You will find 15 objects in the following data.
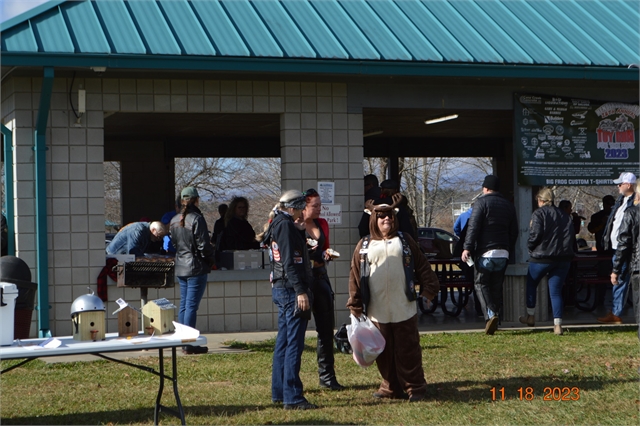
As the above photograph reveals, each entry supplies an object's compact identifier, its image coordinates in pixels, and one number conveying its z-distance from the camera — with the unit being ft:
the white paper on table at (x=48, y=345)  32.59
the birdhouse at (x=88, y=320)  34.13
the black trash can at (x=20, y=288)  35.54
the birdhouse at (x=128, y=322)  35.35
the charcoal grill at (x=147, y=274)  42.50
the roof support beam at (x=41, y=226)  58.14
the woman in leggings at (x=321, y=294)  42.41
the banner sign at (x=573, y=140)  67.78
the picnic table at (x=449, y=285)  74.26
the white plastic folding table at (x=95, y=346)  32.16
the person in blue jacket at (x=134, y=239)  62.66
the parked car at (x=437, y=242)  76.50
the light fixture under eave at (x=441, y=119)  78.75
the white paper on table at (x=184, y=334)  33.89
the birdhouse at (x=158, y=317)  35.00
